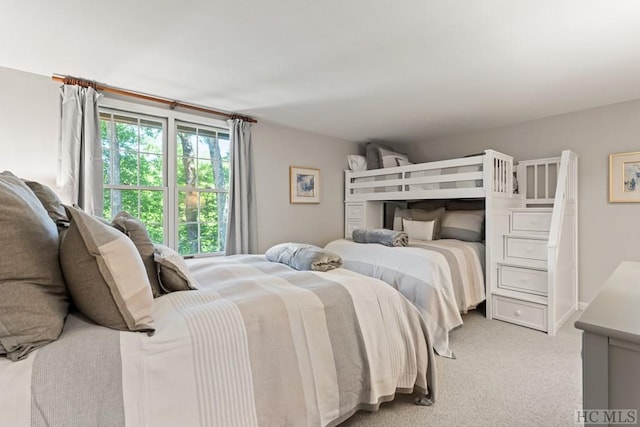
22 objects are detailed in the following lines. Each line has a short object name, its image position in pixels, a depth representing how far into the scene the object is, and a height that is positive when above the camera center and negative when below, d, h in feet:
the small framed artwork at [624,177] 9.27 +1.12
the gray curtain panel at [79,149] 7.65 +1.69
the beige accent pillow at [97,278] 3.16 -0.70
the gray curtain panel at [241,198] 10.41 +0.53
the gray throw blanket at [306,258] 6.31 -1.02
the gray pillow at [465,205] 12.03 +0.32
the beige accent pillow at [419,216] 11.68 -0.14
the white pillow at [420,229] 11.32 -0.65
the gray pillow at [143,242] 4.52 -0.46
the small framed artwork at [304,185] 12.28 +1.22
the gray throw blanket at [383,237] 9.54 -0.83
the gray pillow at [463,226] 10.87 -0.50
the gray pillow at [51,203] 4.09 +0.15
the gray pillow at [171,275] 4.56 -0.97
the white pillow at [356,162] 13.99 +2.42
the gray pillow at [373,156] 13.75 +2.67
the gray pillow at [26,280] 2.71 -0.67
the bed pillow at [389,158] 13.52 +2.56
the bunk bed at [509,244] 8.39 -1.04
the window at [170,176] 8.88 +1.23
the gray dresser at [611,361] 2.32 -1.21
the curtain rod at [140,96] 7.69 +3.53
